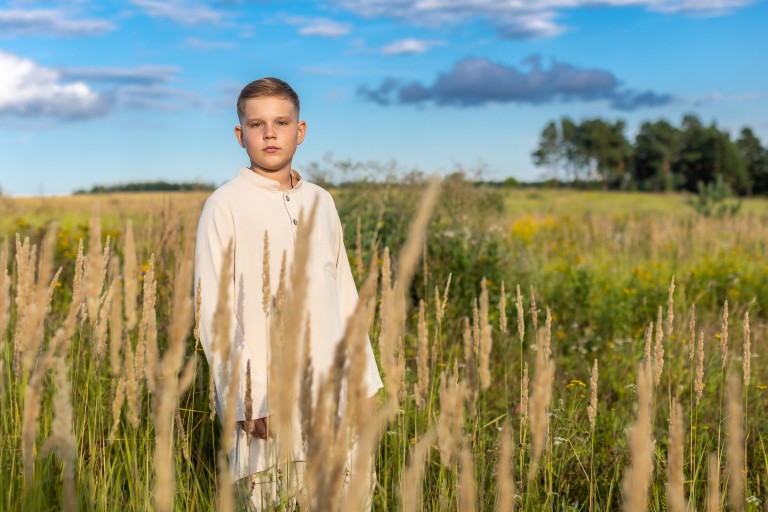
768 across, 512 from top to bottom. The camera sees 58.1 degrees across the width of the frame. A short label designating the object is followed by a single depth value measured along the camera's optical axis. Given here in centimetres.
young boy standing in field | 232
